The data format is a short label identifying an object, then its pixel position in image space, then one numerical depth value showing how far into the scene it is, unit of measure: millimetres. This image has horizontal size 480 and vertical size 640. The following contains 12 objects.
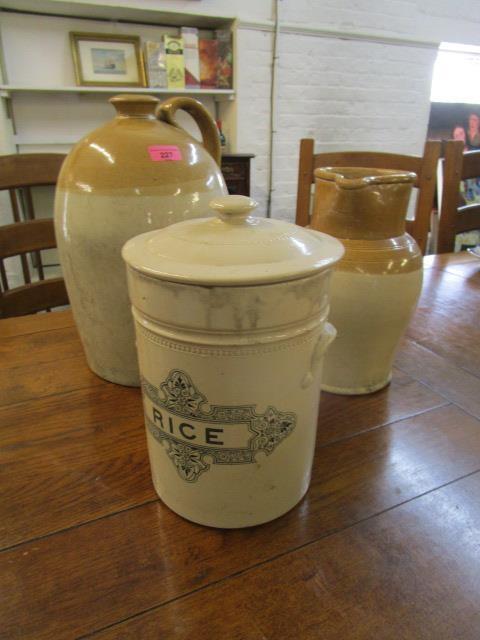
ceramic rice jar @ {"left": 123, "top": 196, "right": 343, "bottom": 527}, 310
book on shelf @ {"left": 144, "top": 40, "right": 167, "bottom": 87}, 2264
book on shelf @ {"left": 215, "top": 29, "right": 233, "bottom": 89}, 2426
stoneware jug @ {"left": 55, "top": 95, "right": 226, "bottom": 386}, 525
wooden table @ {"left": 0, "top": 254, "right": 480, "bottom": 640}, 315
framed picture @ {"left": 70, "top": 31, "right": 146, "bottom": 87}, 2213
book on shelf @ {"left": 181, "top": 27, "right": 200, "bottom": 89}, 2324
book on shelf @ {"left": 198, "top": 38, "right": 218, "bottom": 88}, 2400
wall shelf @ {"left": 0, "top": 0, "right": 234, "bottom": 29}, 2042
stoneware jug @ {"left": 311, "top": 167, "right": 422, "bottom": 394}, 492
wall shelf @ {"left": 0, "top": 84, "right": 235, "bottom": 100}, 2088
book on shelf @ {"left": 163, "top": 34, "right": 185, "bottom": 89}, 2266
